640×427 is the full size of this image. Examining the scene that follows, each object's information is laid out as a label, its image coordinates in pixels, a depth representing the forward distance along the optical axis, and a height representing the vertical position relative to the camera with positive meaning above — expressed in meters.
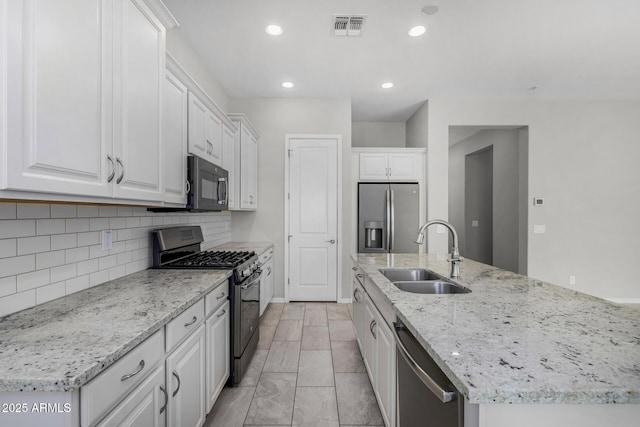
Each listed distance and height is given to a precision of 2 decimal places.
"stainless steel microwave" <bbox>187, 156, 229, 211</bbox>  2.12 +0.21
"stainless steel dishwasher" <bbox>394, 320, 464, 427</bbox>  0.82 -0.58
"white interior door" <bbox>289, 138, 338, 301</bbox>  4.28 -0.15
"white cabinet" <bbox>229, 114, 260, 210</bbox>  3.36 +0.58
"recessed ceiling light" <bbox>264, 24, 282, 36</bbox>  2.63 +1.68
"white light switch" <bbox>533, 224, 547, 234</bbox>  4.30 -0.21
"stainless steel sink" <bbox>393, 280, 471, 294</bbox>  1.78 -0.46
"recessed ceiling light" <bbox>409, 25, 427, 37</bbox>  2.63 +1.67
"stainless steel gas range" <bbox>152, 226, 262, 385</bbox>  2.12 -0.47
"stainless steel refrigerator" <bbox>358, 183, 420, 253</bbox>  4.29 -0.06
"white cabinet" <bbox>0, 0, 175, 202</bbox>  0.87 +0.43
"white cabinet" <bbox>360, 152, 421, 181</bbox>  4.40 +0.71
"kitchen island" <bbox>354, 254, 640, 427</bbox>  0.68 -0.40
